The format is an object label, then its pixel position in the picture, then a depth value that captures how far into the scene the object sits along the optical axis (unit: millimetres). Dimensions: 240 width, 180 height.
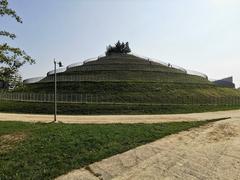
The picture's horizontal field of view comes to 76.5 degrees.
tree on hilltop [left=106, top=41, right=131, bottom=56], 46421
